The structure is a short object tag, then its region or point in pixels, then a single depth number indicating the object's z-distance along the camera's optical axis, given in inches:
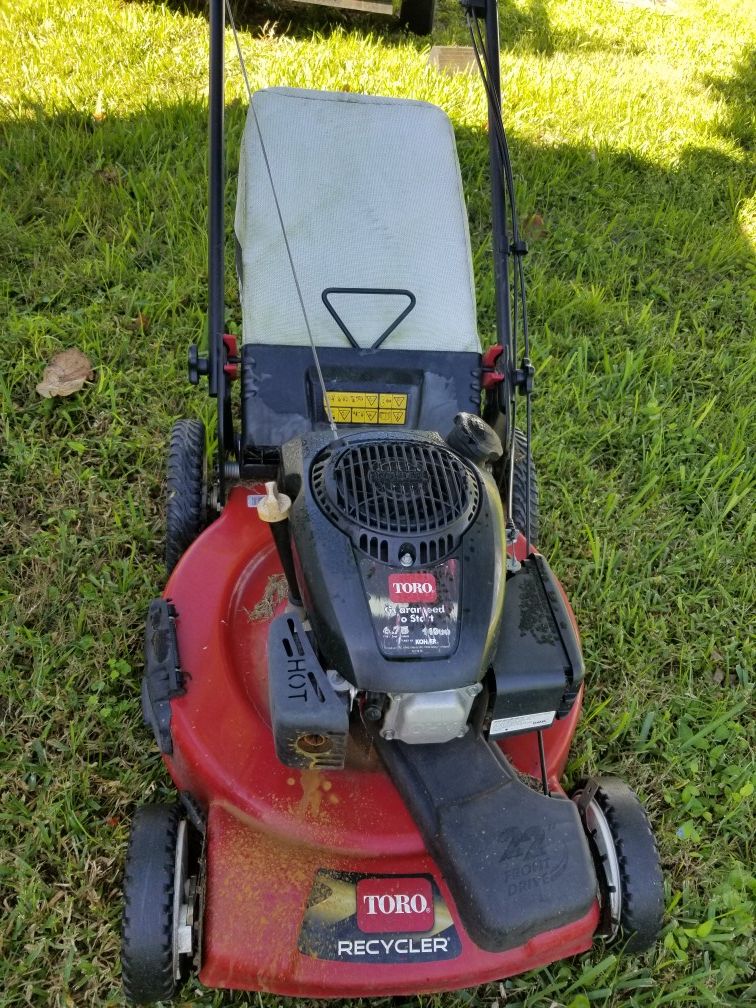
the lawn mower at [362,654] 53.0
